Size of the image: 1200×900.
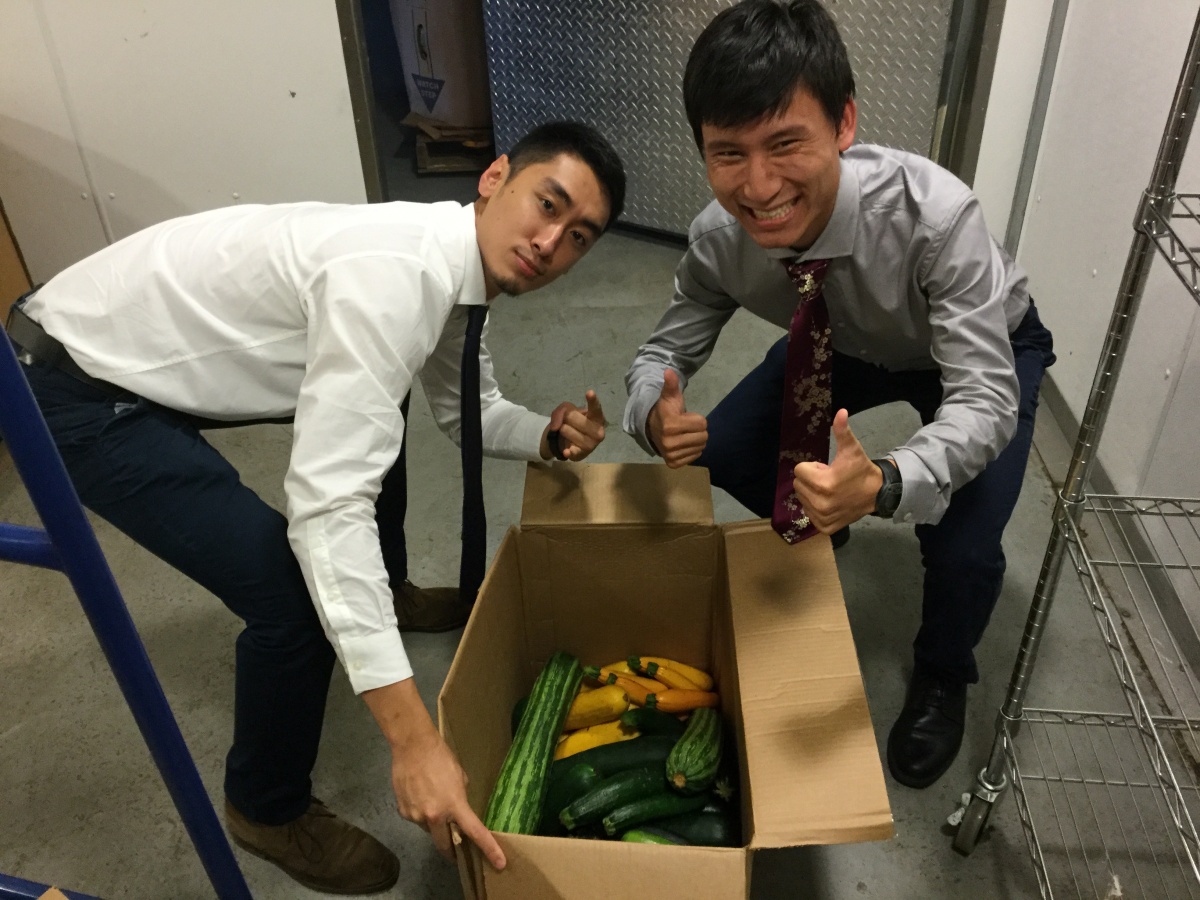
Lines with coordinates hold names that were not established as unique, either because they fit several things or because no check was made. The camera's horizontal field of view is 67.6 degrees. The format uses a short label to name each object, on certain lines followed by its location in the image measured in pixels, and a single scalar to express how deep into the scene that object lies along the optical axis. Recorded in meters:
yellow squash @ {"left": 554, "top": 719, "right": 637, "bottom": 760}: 1.46
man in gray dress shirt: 1.16
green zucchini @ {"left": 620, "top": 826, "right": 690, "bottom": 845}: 1.25
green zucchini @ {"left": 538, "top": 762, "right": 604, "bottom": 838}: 1.33
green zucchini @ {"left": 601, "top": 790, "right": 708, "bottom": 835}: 1.26
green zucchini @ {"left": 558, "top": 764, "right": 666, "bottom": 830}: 1.28
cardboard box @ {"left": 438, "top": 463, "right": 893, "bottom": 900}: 0.94
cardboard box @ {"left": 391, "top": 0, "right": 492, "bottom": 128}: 3.70
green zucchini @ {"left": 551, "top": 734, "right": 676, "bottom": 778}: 1.38
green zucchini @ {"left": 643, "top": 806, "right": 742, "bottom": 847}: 1.28
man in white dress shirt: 1.06
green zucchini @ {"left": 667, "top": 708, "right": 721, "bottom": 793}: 1.30
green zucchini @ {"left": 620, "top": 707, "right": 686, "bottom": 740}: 1.45
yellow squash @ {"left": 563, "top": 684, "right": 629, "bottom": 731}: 1.49
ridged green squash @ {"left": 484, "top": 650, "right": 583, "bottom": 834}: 1.26
